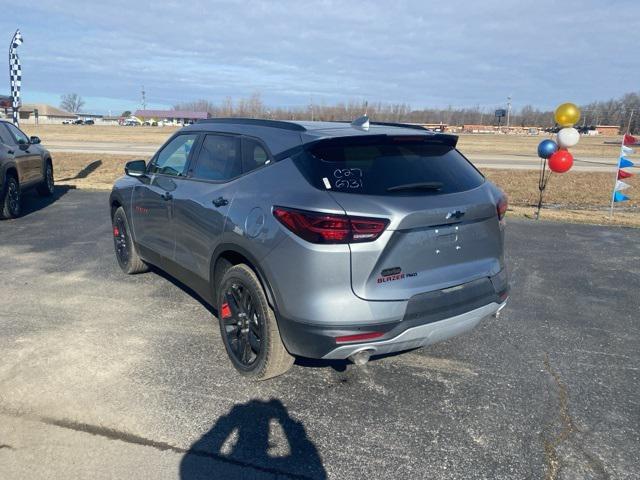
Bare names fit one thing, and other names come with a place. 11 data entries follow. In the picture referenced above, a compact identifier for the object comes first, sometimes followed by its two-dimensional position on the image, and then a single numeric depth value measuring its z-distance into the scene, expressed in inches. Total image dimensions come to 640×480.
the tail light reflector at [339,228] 111.6
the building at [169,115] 5125.5
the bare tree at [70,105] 6628.9
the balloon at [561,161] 386.6
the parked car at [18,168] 343.9
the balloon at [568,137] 383.3
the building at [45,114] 4586.6
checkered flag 657.6
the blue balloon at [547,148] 394.0
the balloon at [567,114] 389.4
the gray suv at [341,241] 113.9
